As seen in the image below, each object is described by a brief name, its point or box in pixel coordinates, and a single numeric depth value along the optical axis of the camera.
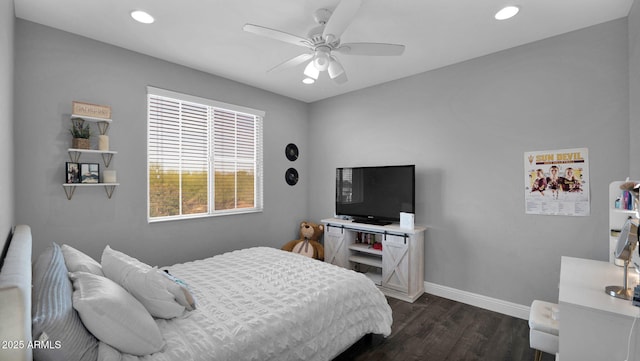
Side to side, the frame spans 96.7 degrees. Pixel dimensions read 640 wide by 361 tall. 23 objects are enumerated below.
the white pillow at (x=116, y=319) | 1.26
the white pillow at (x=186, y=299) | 1.71
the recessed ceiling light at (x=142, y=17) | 2.31
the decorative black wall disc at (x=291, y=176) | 4.55
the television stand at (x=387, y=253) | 3.32
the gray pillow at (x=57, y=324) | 1.09
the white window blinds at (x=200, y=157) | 3.23
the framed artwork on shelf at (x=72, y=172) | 2.55
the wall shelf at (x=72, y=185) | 2.57
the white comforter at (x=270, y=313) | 1.49
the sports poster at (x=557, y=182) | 2.58
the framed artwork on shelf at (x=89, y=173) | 2.63
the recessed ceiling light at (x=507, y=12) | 2.23
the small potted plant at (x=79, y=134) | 2.57
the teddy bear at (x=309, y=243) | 4.20
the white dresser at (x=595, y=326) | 1.33
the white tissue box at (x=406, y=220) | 3.37
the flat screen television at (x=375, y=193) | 3.53
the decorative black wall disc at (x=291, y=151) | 4.55
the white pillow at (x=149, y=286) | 1.59
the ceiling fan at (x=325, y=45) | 2.03
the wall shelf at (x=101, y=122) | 2.64
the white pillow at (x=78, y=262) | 1.69
